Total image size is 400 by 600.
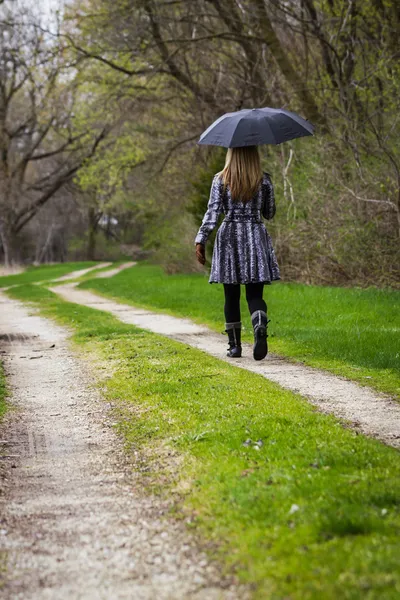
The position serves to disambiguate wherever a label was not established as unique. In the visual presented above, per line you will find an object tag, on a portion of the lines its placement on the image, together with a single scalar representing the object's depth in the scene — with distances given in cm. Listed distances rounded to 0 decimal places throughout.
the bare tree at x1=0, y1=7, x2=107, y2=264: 7619
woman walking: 1595
